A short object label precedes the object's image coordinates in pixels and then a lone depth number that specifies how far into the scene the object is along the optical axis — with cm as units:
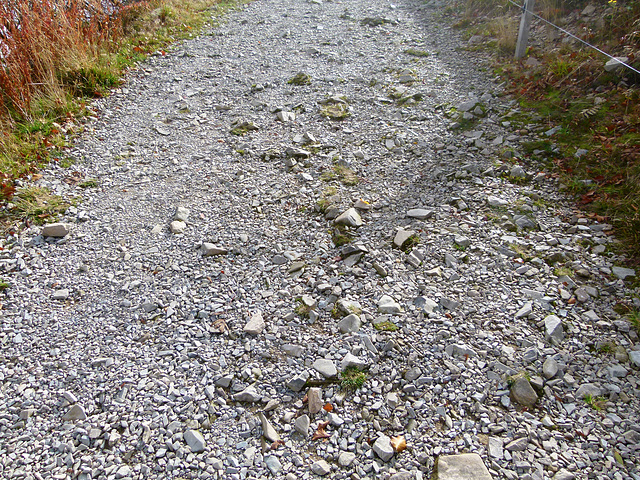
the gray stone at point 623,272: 411
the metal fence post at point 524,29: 740
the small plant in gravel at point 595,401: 321
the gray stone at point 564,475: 281
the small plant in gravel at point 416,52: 933
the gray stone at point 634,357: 344
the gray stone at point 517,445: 298
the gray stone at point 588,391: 329
